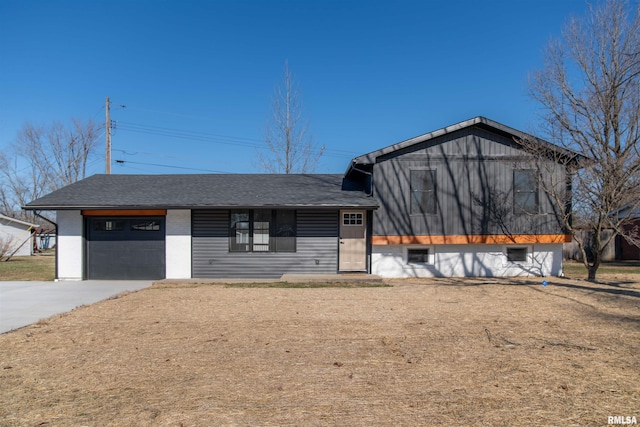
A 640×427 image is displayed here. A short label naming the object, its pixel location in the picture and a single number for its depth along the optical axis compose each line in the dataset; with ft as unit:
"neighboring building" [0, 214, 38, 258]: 90.27
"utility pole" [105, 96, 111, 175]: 69.67
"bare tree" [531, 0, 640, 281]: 38.11
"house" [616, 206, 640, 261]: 74.95
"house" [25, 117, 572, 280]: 44.39
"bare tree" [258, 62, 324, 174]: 86.69
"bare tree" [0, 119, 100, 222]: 113.70
